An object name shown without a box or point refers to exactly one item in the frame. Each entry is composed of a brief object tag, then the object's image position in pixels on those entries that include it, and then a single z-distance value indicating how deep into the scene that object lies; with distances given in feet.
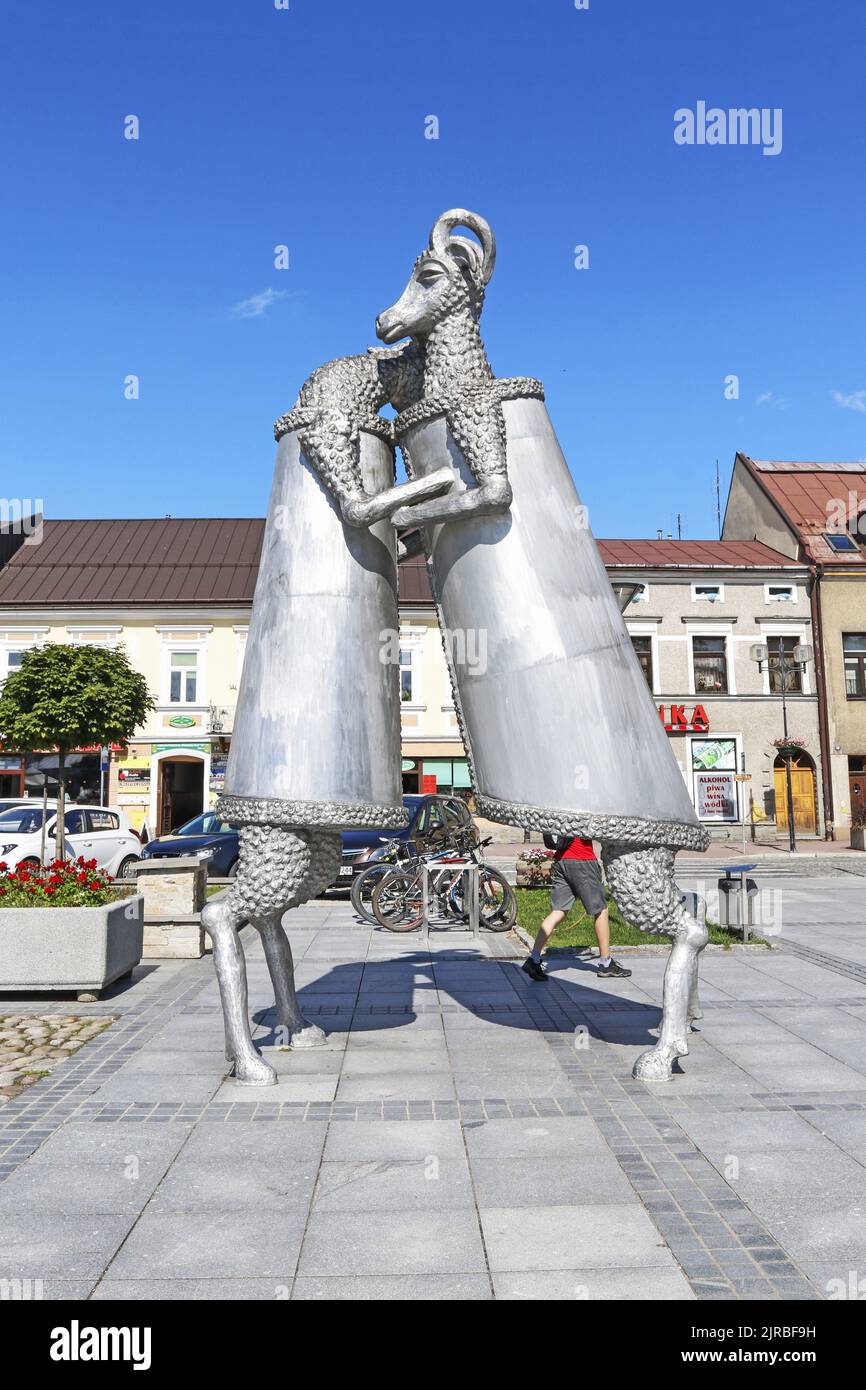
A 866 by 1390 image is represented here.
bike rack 35.47
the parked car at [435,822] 41.39
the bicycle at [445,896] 36.37
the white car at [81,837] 50.34
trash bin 32.68
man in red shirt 25.98
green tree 53.57
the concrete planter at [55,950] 23.57
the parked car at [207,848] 50.08
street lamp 92.22
